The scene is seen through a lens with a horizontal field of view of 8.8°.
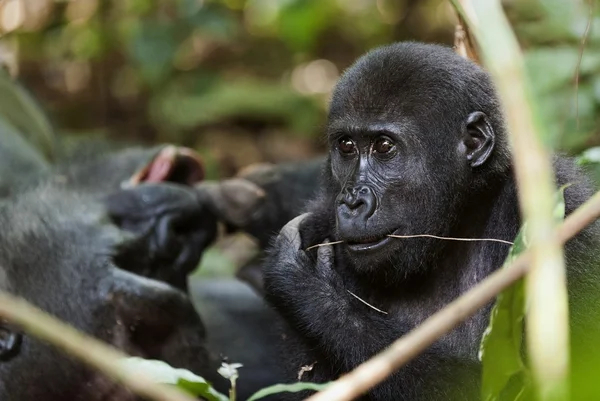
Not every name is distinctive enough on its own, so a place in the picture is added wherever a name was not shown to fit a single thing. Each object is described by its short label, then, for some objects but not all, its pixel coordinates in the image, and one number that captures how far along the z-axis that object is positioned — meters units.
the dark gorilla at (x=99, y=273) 3.56
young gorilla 3.41
